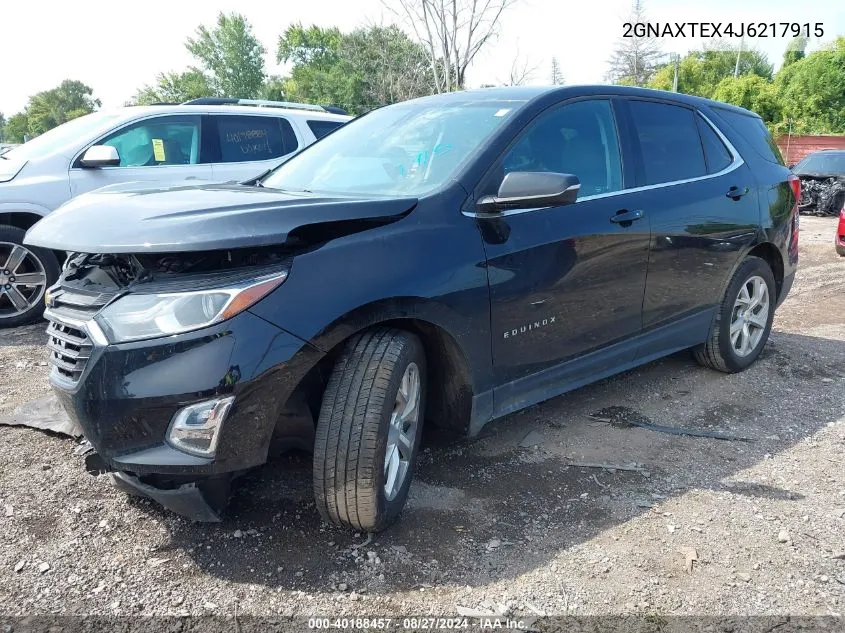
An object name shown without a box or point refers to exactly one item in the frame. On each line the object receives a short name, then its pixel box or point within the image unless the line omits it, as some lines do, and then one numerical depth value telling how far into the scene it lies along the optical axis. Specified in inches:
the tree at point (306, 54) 2240.4
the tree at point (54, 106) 3474.4
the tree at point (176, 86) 2313.0
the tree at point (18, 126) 3757.4
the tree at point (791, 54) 1966.0
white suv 215.6
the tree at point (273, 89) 2349.9
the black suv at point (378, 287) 83.9
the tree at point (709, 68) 2164.1
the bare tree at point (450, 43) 846.5
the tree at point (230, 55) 2304.4
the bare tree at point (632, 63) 2696.9
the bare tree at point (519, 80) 884.6
